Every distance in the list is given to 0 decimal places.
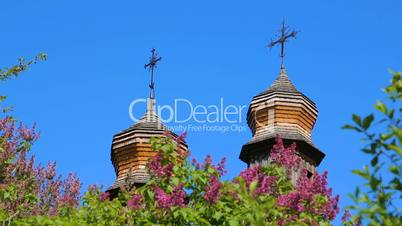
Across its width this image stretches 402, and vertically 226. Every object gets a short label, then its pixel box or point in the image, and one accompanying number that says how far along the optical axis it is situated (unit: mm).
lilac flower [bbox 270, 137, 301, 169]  16567
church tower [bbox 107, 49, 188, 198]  51466
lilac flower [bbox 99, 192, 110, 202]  18296
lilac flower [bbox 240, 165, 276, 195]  14165
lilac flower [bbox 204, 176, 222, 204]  15262
